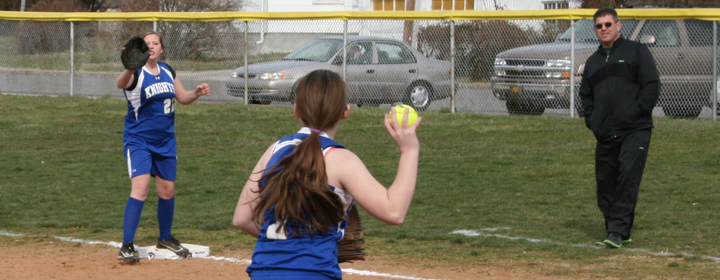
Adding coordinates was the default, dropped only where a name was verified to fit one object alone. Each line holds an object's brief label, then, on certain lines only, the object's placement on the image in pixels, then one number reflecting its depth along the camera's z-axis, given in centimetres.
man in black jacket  1308
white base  1313
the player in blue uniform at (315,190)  578
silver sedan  3350
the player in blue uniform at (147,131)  1253
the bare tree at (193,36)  3662
